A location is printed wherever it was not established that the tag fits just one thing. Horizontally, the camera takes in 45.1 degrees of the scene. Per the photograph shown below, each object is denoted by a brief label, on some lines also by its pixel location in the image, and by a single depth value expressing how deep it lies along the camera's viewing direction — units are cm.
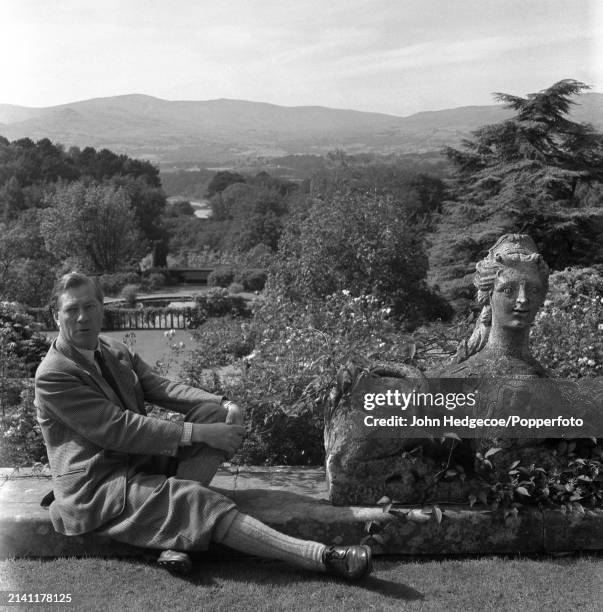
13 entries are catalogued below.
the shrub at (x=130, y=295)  2356
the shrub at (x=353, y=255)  1516
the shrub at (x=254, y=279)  2795
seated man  313
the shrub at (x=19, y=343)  665
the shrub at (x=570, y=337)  514
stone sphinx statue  353
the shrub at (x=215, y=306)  1883
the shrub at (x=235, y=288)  2756
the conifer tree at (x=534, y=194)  1845
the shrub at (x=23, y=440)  465
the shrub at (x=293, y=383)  433
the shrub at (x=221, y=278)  3133
